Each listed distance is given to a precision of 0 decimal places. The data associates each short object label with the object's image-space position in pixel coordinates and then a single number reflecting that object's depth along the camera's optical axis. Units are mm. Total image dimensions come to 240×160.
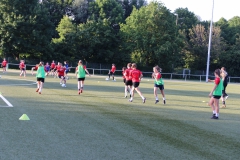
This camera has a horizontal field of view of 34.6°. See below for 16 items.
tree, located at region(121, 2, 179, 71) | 63531
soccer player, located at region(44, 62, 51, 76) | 41625
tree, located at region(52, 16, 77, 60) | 63062
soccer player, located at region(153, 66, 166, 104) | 18056
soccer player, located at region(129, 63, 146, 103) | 18984
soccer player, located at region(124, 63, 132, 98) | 20427
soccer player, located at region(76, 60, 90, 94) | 21728
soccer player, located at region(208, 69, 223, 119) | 13938
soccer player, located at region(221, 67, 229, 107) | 18767
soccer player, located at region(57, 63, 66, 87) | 27233
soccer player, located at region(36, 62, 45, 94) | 20631
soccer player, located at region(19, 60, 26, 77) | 37762
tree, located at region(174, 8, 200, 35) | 80000
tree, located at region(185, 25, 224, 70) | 67812
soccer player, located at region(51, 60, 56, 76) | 42197
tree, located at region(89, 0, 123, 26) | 70562
